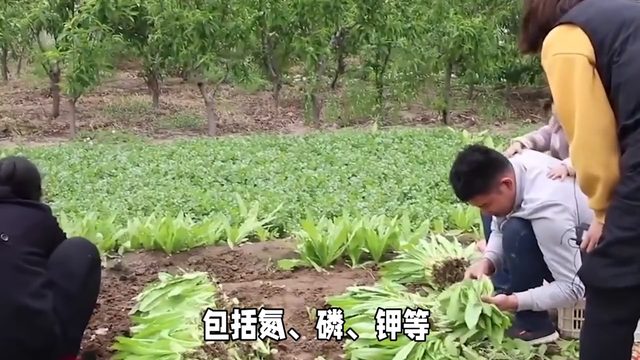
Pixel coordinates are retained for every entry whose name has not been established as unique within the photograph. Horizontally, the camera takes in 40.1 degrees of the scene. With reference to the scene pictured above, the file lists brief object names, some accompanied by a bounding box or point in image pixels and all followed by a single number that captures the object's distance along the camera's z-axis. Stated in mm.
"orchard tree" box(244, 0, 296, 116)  9570
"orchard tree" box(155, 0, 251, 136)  9359
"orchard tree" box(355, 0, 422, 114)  10062
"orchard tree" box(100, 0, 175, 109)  9516
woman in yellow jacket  2053
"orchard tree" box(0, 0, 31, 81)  10398
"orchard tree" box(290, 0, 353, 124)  9617
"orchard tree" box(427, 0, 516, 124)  9969
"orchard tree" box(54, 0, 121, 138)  9320
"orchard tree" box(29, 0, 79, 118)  9930
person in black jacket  2582
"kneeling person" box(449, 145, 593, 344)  2752
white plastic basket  2980
